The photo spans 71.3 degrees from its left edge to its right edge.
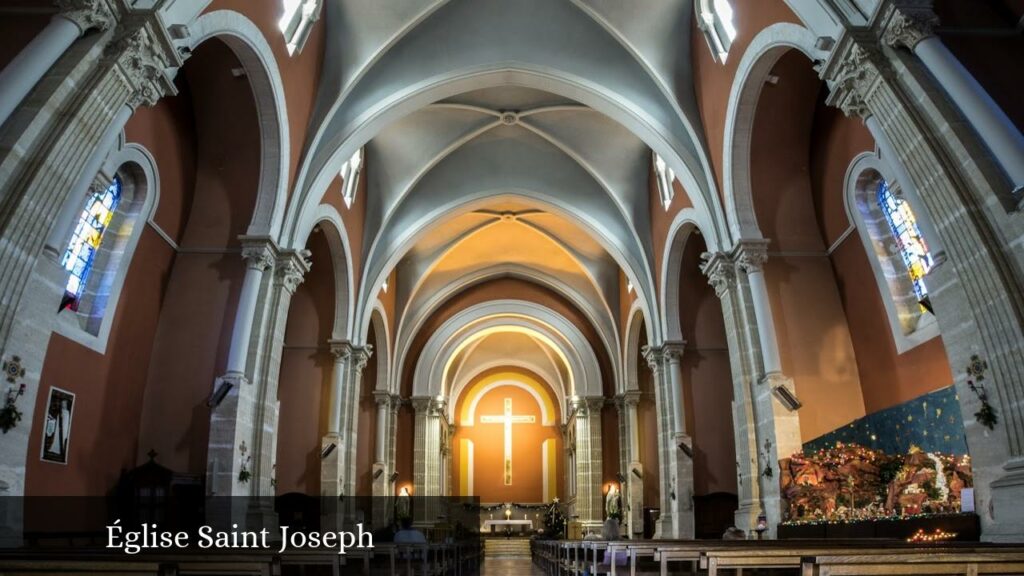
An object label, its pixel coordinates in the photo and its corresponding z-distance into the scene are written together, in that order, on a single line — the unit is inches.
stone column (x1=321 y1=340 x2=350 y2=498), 671.8
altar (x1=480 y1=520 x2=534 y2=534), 1432.1
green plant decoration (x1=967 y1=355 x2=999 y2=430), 264.8
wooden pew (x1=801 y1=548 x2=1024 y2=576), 141.3
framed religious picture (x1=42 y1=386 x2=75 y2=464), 384.5
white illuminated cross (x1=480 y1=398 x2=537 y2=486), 1577.3
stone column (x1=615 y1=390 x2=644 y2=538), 841.5
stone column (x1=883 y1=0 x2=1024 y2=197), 264.1
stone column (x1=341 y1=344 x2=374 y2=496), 716.0
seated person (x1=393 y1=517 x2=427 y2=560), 456.4
